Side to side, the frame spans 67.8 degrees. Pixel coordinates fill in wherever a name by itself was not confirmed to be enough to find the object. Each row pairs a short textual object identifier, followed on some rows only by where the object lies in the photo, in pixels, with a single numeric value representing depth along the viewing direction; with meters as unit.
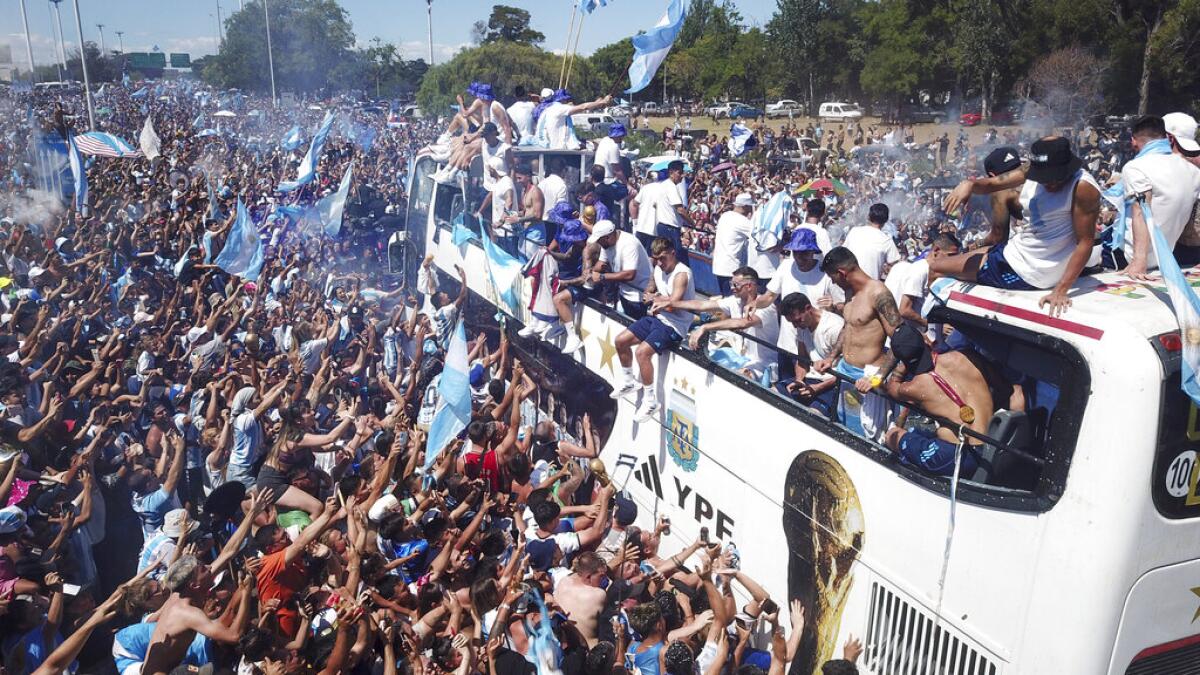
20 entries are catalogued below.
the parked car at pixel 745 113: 54.41
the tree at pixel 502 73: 58.16
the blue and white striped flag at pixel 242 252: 10.88
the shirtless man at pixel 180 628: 3.79
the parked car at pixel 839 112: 48.91
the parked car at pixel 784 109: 55.81
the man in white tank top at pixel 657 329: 5.52
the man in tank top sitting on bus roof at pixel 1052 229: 3.68
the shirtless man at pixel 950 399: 3.78
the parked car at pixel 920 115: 46.76
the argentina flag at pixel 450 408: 5.86
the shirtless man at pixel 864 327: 4.63
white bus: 3.07
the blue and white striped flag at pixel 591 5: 11.11
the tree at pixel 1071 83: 34.53
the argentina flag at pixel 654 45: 8.69
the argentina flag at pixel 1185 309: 2.99
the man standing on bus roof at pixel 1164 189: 3.98
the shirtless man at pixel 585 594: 4.38
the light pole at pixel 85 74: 26.42
